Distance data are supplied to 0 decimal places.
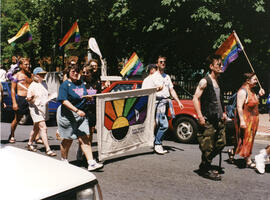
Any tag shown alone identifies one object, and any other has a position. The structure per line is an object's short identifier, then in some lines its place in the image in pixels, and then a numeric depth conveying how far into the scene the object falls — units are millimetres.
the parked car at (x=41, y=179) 2152
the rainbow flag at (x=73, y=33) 10845
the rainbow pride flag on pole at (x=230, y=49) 6566
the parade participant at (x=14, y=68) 13633
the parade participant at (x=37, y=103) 6984
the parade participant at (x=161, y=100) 7066
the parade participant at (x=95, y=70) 6180
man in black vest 5336
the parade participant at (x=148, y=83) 7117
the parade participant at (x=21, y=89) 7699
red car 8305
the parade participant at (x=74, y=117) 5504
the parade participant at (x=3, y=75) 13948
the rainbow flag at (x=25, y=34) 11019
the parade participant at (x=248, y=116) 6051
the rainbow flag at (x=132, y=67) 9344
